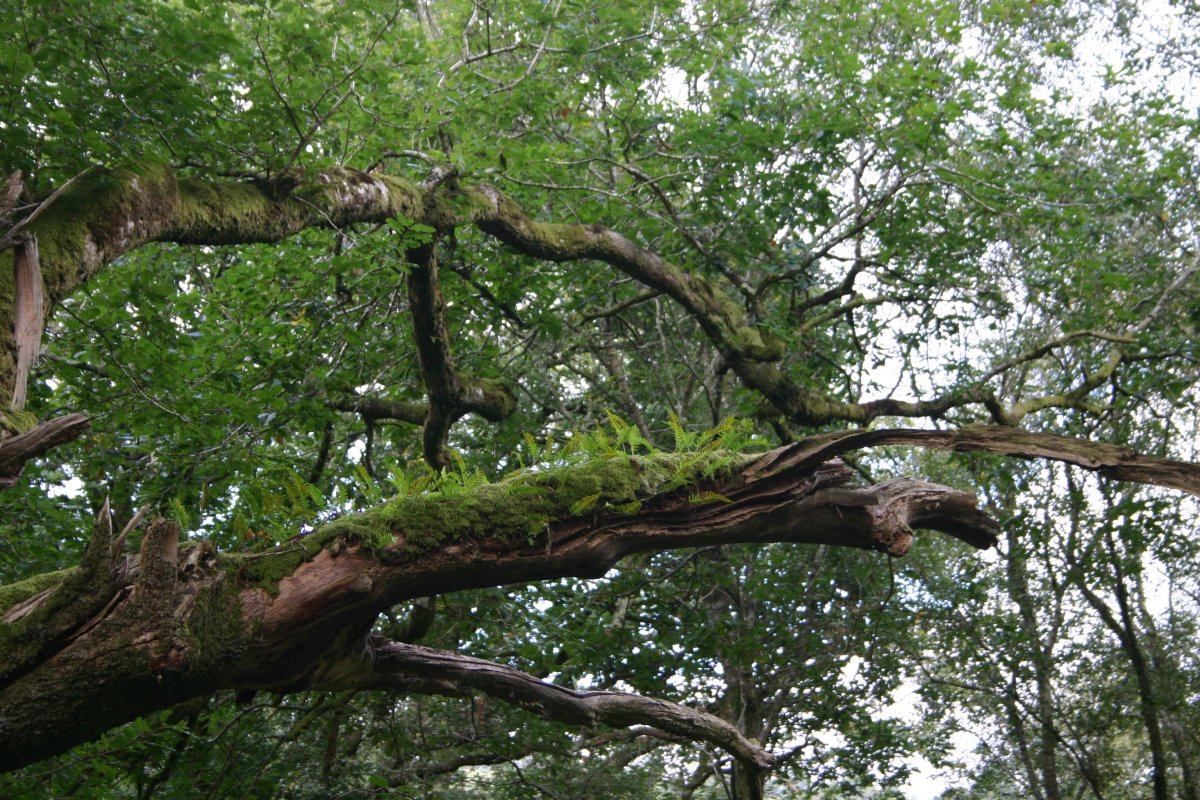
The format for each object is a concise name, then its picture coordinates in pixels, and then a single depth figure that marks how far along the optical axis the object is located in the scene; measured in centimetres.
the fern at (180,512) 287
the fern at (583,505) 288
